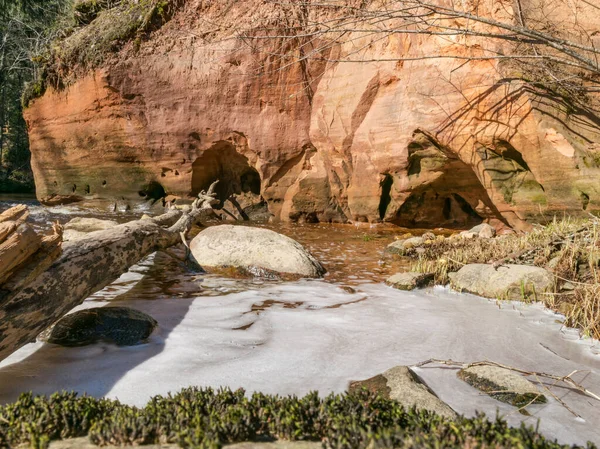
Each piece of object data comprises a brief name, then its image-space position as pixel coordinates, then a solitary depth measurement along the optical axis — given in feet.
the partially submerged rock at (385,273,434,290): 17.94
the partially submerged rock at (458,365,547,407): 8.65
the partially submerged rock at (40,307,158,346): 11.32
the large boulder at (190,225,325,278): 20.18
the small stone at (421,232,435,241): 27.25
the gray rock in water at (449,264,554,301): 16.08
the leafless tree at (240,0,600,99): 25.00
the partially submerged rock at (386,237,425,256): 25.42
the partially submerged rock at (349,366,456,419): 7.91
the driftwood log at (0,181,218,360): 9.13
